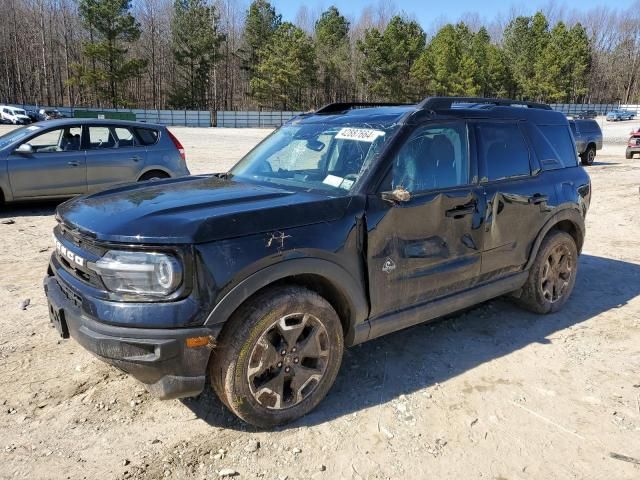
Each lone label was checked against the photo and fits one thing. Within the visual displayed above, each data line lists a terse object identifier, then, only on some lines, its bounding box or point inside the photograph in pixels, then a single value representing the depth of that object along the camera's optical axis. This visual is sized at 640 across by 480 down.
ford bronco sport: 2.62
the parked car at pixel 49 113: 44.03
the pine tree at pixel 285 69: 61.75
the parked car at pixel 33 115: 41.85
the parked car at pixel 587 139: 18.41
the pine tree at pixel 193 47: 61.62
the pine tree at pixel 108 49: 53.44
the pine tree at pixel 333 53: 75.12
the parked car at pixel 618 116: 63.22
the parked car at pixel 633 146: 20.66
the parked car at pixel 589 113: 66.04
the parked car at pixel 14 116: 39.78
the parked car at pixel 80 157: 8.46
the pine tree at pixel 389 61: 63.97
